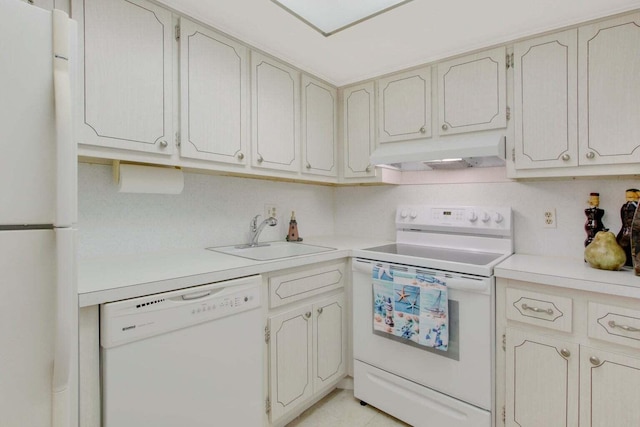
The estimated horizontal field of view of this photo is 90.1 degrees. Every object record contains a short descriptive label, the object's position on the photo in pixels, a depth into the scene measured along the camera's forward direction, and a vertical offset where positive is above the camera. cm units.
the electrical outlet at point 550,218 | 184 -4
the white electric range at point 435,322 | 152 -57
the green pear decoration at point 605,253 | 142 -19
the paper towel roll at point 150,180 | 154 +17
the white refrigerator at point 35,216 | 78 -1
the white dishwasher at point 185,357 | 107 -56
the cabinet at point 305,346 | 162 -75
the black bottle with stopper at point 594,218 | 167 -4
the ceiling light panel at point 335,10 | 151 +100
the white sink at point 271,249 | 199 -25
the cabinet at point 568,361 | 122 -63
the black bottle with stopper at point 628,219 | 151 -4
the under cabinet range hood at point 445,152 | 174 +35
